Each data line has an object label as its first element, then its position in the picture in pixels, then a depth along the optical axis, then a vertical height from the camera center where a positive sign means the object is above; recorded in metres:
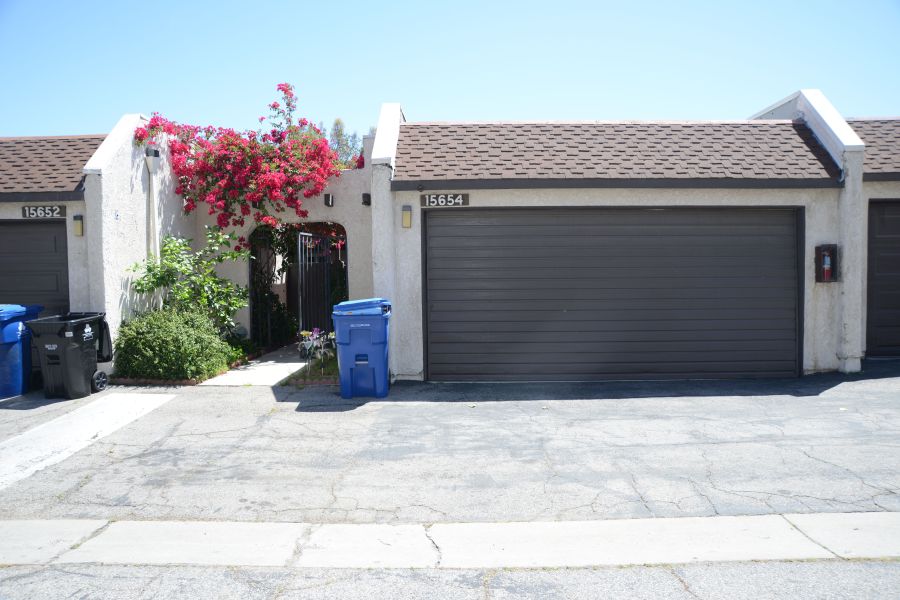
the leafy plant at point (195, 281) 10.91 -0.17
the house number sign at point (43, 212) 10.45 +0.91
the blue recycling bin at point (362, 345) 9.13 -1.01
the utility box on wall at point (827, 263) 10.20 -0.01
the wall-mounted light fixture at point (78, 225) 10.20 +0.69
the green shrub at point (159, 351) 9.99 -1.16
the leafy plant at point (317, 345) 11.29 -1.28
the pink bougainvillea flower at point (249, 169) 11.82 +1.73
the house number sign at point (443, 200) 10.15 +0.98
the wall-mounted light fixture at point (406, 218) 10.11 +0.72
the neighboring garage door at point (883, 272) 11.34 -0.18
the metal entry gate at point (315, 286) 13.07 -0.32
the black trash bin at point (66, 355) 9.05 -1.09
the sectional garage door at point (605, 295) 10.35 -0.46
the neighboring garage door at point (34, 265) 10.64 +0.12
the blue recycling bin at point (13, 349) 9.18 -1.02
